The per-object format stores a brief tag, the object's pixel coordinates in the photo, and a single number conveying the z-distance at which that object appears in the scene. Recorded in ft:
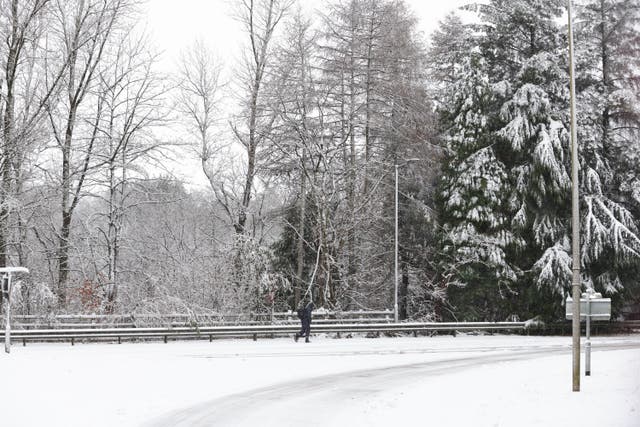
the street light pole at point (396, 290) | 110.93
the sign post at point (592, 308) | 53.42
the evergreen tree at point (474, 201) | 120.57
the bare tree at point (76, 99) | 109.09
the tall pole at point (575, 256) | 50.38
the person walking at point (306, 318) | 98.22
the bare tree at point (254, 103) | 122.83
